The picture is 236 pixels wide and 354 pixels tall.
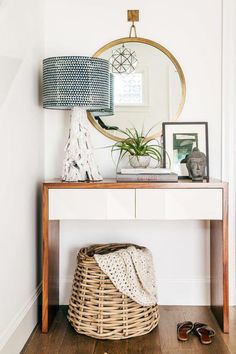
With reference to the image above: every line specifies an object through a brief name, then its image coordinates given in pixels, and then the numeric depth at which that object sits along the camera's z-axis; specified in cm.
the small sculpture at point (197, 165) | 245
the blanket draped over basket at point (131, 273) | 227
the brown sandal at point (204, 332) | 221
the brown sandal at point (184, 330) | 225
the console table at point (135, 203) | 231
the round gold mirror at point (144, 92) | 276
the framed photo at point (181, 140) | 275
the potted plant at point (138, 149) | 260
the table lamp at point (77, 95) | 233
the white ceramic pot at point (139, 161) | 259
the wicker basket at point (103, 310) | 226
